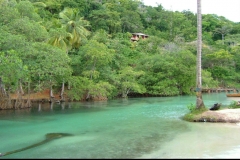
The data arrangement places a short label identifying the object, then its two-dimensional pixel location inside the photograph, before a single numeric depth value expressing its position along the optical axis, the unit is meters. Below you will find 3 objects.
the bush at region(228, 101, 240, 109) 19.37
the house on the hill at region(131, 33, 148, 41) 60.25
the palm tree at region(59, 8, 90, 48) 35.09
